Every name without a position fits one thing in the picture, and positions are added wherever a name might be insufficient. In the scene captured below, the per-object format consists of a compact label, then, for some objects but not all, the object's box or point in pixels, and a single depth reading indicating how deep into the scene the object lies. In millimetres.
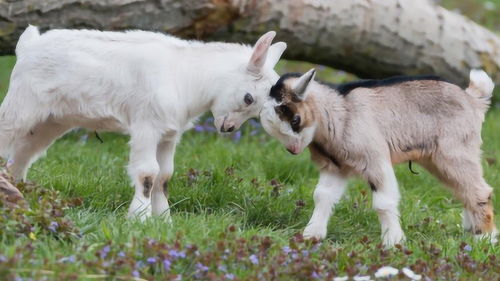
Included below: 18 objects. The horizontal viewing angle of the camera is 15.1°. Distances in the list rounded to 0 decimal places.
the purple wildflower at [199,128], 17789
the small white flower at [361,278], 9489
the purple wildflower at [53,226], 9837
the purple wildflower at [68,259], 9075
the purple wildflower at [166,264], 9223
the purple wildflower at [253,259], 9559
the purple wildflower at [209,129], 17950
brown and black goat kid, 11631
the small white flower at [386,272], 9478
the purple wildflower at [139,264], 9157
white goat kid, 11682
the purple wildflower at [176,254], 9340
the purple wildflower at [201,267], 9281
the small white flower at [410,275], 9595
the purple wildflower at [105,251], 9245
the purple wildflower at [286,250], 10014
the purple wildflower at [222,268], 9398
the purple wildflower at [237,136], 17454
